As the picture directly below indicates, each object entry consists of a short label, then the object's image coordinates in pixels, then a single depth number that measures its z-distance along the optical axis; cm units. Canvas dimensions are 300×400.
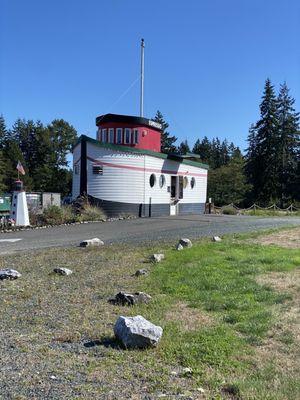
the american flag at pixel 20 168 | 1905
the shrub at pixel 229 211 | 3251
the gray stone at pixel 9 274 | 784
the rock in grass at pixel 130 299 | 636
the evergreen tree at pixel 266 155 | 6662
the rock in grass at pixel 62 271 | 823
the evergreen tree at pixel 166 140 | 8175
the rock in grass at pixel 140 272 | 826
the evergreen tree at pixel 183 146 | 9425
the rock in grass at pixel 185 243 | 1149
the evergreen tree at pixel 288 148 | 6638
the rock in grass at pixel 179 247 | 1114
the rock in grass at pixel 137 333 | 459
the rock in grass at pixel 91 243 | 1187
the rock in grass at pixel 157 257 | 965
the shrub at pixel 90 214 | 2081
